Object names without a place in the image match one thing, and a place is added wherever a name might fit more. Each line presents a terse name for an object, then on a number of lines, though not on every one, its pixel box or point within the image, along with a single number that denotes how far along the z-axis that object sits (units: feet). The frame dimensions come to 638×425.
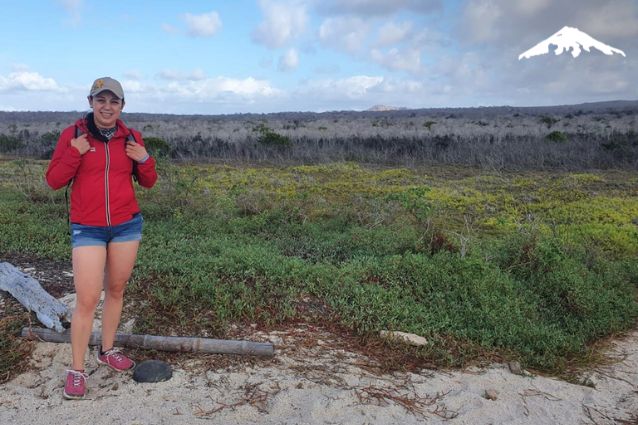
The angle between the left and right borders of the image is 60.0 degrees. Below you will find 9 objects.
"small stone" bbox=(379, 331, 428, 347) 14.87
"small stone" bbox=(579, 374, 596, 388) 13.84
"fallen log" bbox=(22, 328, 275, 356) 13.61
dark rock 12.25
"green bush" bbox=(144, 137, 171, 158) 56.75
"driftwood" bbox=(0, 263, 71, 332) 13.97
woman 10.64
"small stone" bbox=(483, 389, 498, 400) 12.63
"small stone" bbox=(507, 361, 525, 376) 14.03
